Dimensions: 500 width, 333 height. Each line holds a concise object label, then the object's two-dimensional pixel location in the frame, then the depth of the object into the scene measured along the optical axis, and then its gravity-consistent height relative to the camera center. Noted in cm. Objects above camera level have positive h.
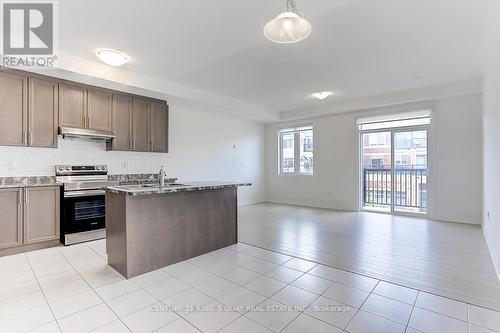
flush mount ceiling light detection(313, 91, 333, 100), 545 +158
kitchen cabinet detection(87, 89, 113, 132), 414 +95
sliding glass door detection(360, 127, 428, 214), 569 -7
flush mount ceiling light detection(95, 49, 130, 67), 346 +153
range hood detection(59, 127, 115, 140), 381 +53
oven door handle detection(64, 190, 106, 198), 380 -41
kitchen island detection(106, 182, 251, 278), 273 -70
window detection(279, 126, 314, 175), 753 +49
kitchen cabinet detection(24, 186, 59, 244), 351 -67
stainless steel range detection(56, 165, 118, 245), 379 -58
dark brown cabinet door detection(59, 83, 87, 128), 386 +95
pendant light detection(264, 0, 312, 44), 224 +126
